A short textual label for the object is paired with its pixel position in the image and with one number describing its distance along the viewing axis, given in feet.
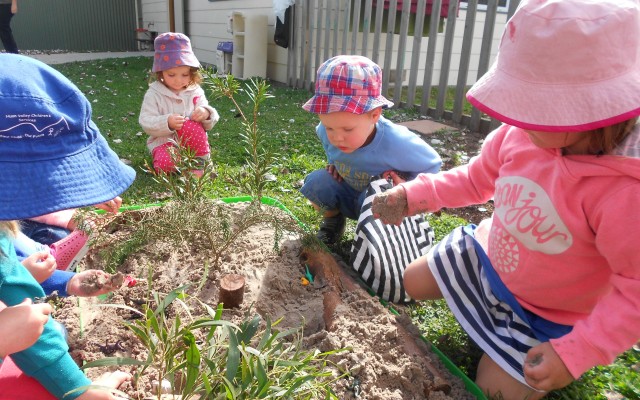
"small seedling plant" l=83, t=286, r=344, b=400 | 3.80
